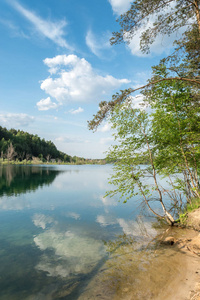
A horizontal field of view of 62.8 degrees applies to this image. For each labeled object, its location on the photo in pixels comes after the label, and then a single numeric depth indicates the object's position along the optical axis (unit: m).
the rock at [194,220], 9.44
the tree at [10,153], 98.46
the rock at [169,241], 8.13
